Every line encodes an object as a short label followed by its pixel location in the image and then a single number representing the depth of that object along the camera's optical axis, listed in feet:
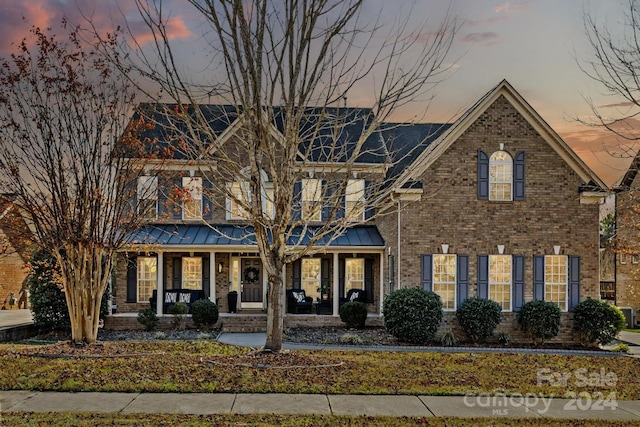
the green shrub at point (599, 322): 63.72
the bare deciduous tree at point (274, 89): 36.47
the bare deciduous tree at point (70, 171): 45.14
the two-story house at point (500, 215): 65.26
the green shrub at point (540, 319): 63.21
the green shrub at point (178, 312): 72.01
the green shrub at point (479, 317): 62.44
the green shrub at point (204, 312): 71.87
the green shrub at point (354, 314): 72.54
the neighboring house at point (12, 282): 107.55
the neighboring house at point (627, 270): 96.94
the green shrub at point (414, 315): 59.82
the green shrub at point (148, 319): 71.92
